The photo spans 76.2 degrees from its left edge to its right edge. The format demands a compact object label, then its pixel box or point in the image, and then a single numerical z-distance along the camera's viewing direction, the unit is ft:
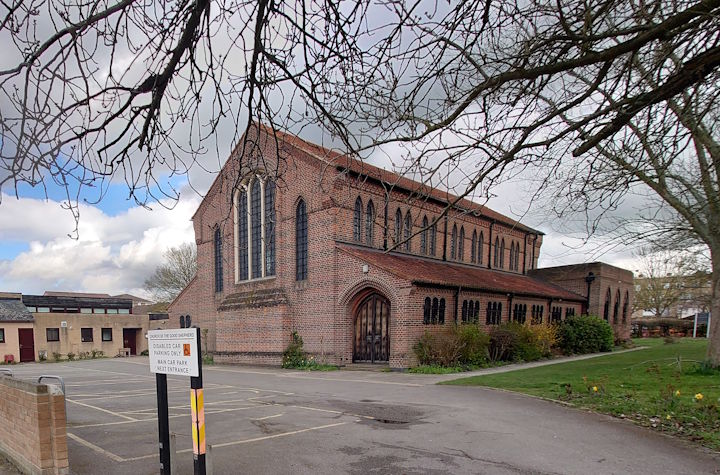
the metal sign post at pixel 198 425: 14.53
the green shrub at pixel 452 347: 61.67
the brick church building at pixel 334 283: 66.49
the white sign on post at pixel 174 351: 14.55
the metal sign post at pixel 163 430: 16.33
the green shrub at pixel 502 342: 71.10
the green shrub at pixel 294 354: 72.79
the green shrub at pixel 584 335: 90.63
